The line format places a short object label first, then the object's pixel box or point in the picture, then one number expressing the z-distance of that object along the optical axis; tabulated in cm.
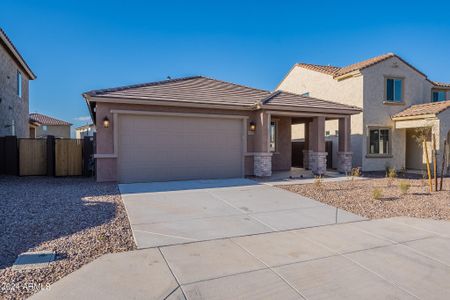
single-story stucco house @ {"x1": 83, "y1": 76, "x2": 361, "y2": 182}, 1120
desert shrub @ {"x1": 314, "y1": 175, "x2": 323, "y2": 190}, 1032
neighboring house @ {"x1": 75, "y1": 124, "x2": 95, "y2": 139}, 4228
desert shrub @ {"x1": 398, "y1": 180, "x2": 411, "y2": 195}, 916
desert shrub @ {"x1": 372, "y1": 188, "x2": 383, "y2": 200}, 841
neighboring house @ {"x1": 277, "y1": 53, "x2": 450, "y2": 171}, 1608
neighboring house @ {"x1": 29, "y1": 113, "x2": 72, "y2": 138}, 3972
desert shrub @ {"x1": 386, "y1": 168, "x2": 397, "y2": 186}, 1140
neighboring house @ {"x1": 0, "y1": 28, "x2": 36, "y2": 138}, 1437
